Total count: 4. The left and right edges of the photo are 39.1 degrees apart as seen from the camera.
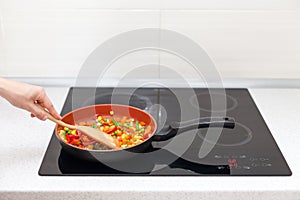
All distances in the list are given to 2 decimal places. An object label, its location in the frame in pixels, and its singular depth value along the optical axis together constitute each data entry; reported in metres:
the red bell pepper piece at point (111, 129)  1.23
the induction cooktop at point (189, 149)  1.09
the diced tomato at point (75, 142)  1.16
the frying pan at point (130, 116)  1.07
